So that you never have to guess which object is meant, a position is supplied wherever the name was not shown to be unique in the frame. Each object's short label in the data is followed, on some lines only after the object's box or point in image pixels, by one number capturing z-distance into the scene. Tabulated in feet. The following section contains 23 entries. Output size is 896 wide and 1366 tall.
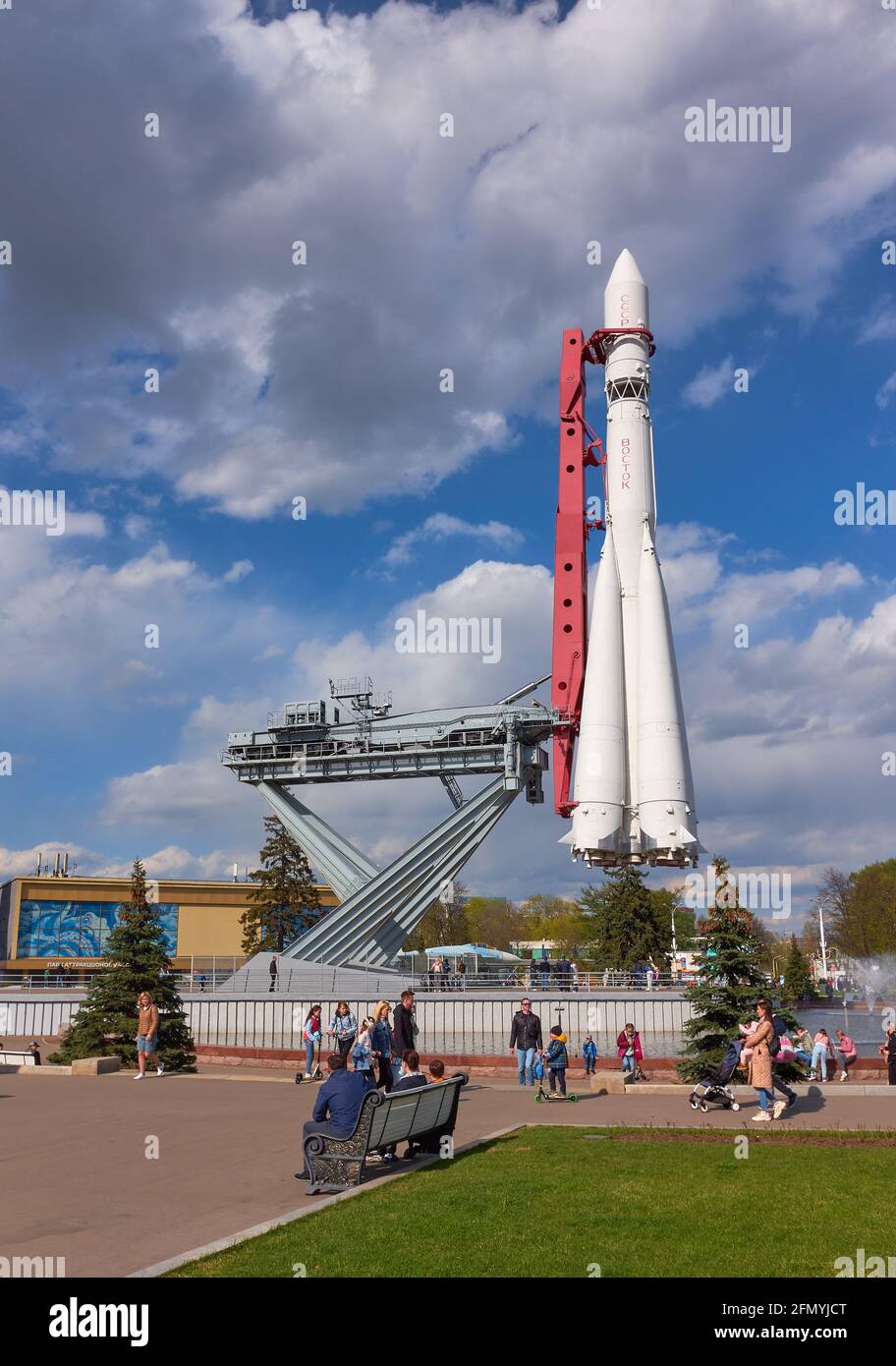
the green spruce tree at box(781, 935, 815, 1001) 201.26
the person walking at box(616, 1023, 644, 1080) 63.26
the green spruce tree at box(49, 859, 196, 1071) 69.41
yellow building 216.74
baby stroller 47.39
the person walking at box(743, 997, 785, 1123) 44.21
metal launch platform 122.93
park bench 30.48
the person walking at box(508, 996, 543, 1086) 59.67
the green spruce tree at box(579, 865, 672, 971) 176.86
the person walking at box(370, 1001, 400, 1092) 45.39
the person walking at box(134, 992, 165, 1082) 60.34
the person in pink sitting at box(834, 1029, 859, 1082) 68.09
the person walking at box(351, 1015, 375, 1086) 50.24
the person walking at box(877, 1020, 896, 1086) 61.82
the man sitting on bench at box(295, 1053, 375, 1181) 31.65
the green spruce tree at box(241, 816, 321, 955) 183.83
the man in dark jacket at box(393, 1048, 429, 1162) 36.40
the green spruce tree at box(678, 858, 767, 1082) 61.36
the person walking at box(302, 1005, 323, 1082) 63.52
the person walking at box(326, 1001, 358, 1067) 58.54
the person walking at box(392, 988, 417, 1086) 49.37
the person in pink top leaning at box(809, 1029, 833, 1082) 67.67
